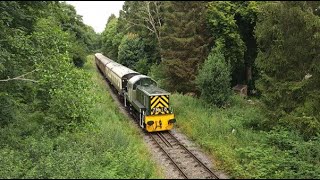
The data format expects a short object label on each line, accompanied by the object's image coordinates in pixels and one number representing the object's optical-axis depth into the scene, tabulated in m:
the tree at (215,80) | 25.25
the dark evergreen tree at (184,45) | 30.75
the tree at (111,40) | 67.06
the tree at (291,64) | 18.92
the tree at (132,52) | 51.00
